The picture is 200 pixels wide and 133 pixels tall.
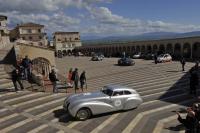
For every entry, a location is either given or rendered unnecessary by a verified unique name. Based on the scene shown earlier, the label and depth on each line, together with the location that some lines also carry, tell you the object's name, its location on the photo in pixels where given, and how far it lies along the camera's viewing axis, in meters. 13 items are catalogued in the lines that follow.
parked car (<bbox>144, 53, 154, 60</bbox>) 28.98
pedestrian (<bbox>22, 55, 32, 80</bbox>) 11.21
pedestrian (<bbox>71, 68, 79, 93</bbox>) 10.99
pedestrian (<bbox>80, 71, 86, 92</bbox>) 11.13
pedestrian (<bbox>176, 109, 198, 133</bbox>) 5.66
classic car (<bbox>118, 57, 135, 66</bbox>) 22.45
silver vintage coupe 7.49
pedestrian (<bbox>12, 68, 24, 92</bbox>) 9.91
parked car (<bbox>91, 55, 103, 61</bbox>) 30.53
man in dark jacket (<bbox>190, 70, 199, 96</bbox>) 9.86
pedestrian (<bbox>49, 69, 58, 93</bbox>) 10.20
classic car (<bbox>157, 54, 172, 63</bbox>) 23.41
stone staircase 10.49
